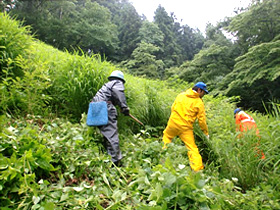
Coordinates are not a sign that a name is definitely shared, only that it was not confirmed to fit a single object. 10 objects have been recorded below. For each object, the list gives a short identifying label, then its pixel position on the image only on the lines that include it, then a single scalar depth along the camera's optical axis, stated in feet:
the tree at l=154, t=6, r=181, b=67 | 100.34
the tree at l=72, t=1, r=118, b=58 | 69.36
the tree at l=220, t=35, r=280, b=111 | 33.01
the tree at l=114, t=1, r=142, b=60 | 91.45
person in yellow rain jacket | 11.73
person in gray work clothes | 9.29
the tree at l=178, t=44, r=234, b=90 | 50.83
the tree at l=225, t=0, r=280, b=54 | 37.01
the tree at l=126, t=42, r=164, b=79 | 59.10
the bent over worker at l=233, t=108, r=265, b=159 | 12.24
